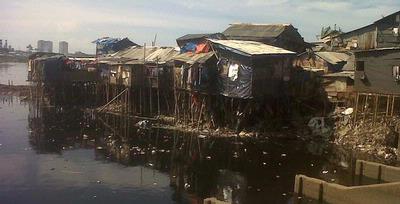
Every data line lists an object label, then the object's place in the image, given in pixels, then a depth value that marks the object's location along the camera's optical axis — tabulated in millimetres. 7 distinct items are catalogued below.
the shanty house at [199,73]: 30109
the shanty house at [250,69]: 28406
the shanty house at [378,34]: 37156
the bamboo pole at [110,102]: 38444
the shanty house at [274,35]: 36972
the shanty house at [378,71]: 26203
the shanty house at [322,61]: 36938
